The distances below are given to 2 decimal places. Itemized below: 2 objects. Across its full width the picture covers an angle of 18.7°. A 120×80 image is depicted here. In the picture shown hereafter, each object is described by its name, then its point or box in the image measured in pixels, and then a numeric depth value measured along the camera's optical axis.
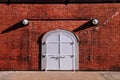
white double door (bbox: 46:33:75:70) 19.17
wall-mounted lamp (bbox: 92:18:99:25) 19.01
